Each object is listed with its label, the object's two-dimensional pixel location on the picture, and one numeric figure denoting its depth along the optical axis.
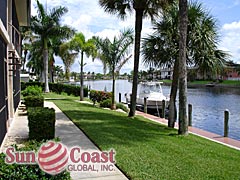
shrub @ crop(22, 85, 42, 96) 9.62
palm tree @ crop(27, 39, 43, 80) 22.79
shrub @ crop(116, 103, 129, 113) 12.90
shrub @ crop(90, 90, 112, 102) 14.01
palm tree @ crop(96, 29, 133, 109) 11.96
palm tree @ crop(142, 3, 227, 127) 7.67
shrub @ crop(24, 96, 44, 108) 8.53
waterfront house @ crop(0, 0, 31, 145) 4.80
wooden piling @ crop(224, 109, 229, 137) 8.00
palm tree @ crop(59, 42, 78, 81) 15.71
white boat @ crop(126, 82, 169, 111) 15.61
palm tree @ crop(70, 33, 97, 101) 15.12
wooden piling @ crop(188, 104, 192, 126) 9.81
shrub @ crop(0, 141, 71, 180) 2.18
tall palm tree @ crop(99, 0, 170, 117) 8.98
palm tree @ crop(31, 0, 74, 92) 19.52
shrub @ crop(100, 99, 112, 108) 12.99
